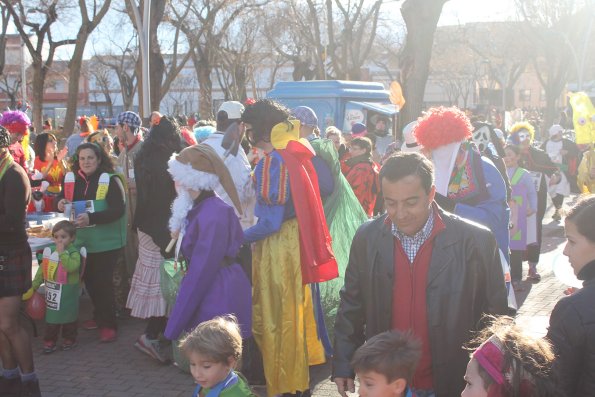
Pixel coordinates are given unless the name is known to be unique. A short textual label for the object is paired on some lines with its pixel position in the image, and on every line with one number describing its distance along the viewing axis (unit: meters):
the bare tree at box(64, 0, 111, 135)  21.28
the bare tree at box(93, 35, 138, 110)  41.32
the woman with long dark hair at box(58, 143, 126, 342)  6.29
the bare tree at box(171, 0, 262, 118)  25.26
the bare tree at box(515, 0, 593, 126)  35.38
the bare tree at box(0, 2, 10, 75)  30.55
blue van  16.47
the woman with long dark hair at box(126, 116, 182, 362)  5.88
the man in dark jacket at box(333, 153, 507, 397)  2.86
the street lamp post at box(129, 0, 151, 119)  14.26
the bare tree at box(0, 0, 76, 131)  24.48
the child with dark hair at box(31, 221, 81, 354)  6.24
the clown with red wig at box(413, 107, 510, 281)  4.71
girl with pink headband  2.12
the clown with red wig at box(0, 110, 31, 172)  8.13
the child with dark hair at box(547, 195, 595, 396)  2.36
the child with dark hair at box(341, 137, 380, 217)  8.41
